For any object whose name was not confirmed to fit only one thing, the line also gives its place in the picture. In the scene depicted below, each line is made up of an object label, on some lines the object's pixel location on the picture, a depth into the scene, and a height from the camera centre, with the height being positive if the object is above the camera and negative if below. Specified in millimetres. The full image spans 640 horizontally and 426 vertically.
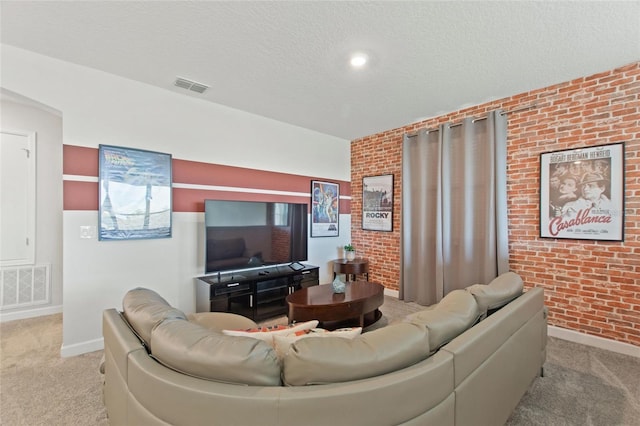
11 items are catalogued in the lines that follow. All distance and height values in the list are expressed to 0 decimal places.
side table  4555 -901
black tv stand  3139 -954
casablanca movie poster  2717 +212
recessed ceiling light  2484 +1418
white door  3527 +199
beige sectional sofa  949 -631
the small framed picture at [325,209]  4777 +75
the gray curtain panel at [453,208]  3412 +79
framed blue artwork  2822 +202
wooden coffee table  2699 -919
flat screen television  3299 -281
